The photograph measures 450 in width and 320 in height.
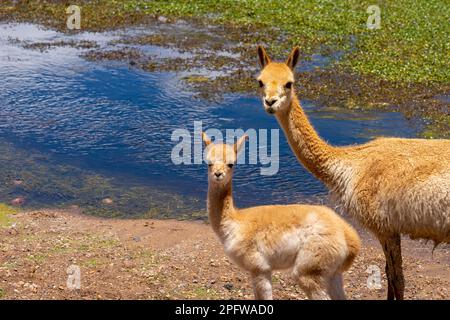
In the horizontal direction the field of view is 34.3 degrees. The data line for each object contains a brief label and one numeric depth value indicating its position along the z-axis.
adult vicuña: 8.70
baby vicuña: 8.10
